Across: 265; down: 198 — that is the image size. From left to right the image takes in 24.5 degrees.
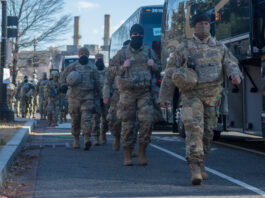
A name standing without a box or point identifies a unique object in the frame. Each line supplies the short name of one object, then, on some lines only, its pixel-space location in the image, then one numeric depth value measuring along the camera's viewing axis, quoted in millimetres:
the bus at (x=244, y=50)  10164
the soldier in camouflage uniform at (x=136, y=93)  8672
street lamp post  18906
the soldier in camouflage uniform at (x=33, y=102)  26719
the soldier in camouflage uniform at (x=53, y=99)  19938
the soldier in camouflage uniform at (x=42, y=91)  24184
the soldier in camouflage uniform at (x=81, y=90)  11500
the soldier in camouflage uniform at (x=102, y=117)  12422
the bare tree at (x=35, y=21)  33125
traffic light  19188
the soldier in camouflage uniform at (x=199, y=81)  6836
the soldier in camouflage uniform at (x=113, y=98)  9164
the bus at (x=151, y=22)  19394
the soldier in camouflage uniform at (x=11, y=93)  29484
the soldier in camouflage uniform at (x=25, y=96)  26377
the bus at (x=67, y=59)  34344
